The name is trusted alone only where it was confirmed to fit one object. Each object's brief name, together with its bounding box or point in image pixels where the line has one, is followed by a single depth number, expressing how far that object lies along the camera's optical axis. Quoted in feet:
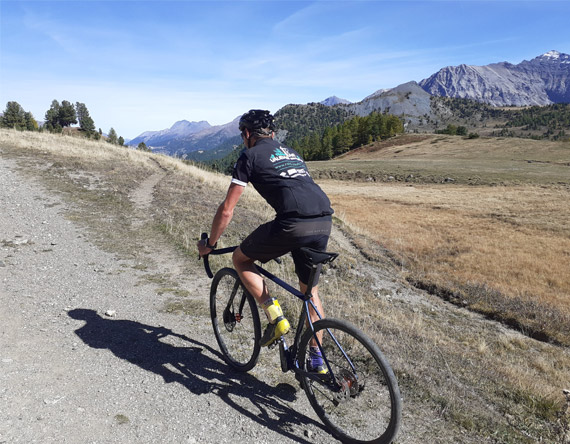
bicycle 9.97
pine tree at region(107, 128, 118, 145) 283.10
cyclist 10.88
